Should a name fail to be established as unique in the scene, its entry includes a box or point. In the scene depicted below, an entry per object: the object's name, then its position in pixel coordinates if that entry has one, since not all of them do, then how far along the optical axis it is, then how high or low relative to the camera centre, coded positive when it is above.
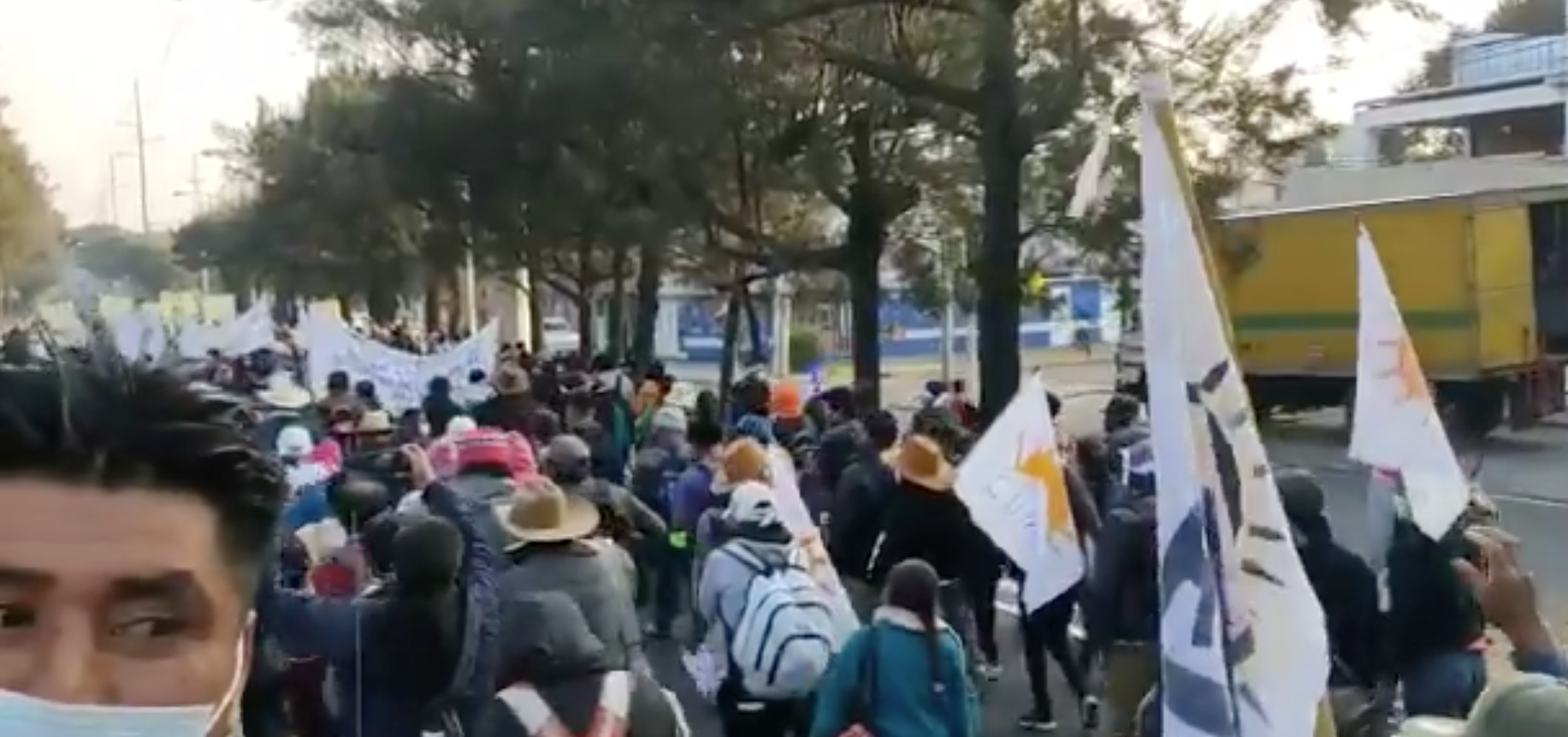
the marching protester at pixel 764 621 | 6.45 -0.96
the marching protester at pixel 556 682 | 4.60 -0.81
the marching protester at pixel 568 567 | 5.40 -0.66
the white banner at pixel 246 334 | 26.74 -0.14
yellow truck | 22.86 +0.04
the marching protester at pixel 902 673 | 5.71 -0.99
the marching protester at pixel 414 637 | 4.98 -0.77
